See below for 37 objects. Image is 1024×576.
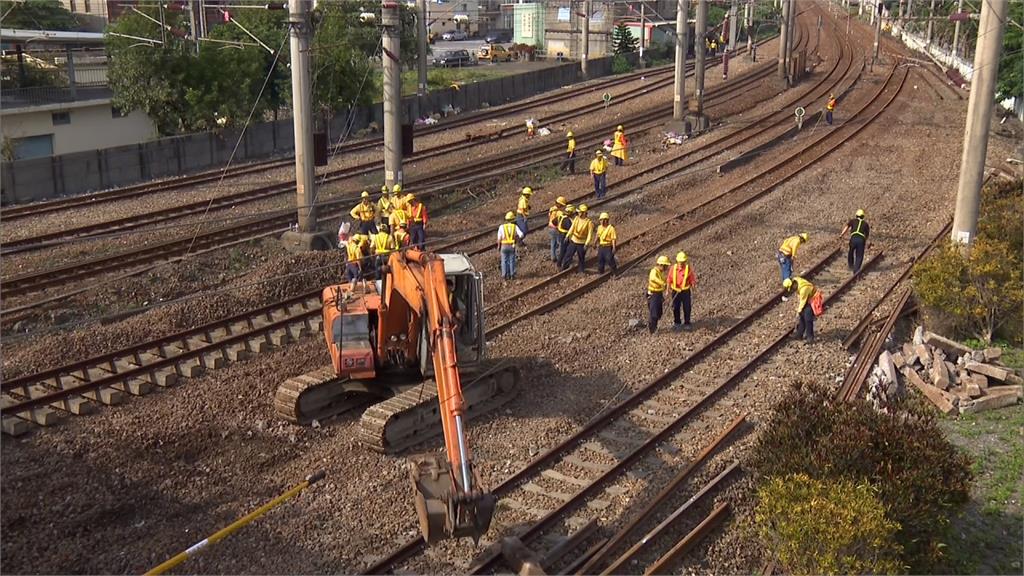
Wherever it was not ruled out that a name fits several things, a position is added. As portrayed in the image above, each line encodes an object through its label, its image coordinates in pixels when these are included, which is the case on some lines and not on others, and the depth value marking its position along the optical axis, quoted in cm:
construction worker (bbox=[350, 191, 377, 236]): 2256
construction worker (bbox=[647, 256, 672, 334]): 1836
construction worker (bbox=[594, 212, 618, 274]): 2131
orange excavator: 1305
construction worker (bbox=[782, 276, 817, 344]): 1777
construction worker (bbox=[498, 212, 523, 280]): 2114
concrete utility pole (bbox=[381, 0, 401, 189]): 2094
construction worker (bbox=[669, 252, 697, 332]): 1830
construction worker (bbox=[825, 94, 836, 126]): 3972
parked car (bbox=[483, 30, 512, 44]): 9301
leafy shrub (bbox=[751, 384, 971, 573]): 1087
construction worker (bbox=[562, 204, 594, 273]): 2169
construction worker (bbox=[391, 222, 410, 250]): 1819
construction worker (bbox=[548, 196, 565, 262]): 2262
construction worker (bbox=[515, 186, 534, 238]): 2330
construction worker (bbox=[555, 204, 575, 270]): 2228
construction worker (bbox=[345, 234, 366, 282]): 1906
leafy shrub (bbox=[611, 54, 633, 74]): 6216
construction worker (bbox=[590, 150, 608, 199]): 2773
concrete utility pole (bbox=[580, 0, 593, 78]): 5663
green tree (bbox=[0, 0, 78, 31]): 4888
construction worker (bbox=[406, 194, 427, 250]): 2189
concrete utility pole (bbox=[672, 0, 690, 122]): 3690
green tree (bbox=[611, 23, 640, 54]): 6831
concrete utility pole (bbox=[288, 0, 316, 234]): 2144
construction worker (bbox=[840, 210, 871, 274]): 2186
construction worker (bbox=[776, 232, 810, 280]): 2033
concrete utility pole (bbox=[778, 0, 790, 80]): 5103
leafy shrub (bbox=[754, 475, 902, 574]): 979
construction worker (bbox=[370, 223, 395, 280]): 1806
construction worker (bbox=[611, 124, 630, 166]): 3203
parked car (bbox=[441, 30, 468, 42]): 9853
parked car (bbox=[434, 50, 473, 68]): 6931
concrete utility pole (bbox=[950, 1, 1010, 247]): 1853
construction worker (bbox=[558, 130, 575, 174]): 3162
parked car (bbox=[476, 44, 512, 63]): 7329
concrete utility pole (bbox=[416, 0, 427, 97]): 4066
